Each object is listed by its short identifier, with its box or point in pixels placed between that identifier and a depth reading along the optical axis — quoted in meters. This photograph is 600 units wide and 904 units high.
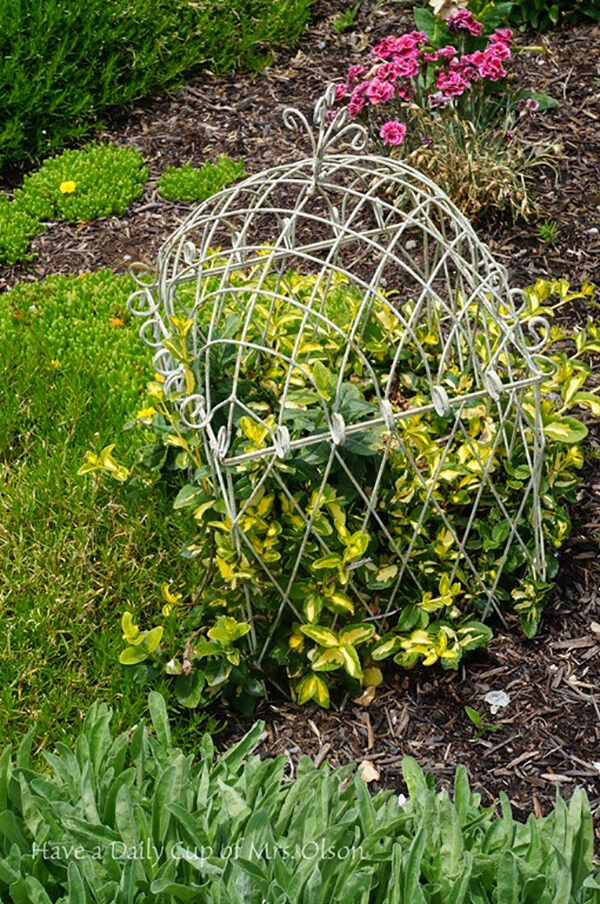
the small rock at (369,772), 2.94
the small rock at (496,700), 3.09
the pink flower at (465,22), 4.71
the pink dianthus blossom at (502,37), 4.62
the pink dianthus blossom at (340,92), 4.57
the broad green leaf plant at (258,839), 1.98
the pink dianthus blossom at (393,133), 4.43
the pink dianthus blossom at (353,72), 4.76
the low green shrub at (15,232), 5.12
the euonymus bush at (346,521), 2.96
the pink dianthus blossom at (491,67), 4.55
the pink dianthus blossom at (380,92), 4.37
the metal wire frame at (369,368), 2.81
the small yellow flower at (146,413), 3.59
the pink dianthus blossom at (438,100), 4.57
